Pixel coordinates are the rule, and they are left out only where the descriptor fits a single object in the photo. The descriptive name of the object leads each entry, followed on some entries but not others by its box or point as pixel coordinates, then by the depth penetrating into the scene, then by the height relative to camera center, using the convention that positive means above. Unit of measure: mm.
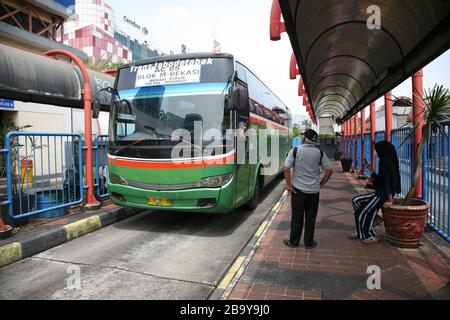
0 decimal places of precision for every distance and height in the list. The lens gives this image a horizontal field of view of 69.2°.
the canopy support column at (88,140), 6723 +194
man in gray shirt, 4801 -510
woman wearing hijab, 4715 -694
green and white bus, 5320 +271
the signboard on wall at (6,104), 13555 +1975
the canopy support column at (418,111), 5328 +574
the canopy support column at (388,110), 7904 +929
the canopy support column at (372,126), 10066 +688
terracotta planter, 4594 -1101
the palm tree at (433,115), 4703 +453
